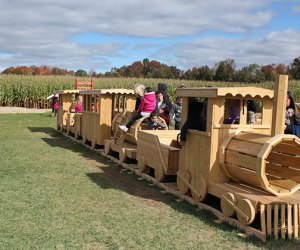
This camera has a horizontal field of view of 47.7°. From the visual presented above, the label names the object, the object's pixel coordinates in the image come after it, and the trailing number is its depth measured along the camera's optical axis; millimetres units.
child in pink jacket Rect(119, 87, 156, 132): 7990
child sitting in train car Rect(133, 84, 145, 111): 8747
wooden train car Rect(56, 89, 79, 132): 13971
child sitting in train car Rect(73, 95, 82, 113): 13132
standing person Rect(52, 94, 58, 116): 20349
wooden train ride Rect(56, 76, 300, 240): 4450
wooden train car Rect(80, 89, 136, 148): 9816
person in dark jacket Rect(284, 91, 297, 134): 6590
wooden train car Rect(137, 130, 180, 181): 6418
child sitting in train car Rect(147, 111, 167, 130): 8020
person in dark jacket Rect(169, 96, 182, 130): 9268
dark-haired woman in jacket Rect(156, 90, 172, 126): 8598
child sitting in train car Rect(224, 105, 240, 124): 5443
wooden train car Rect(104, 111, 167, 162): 8067
